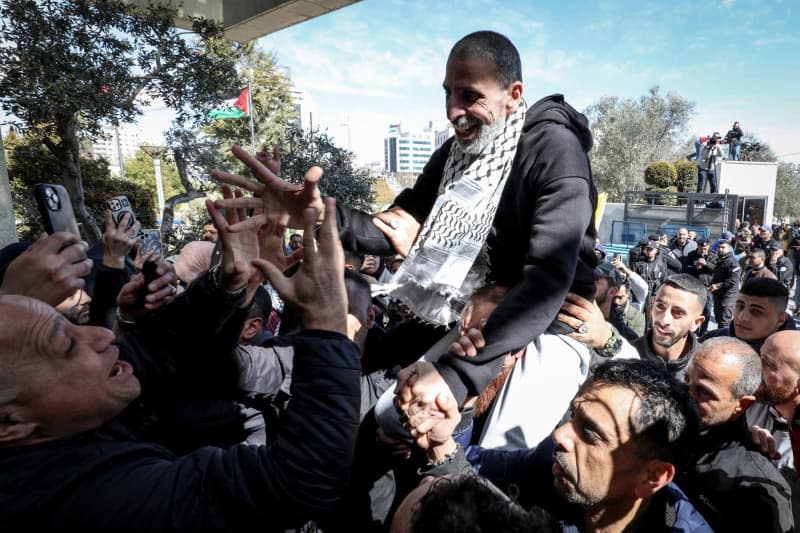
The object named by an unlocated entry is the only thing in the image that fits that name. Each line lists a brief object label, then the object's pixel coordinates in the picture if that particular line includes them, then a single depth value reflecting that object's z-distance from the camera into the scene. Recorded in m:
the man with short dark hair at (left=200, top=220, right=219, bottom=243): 7.00
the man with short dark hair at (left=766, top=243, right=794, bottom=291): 8.82
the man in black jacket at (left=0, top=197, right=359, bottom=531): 1.09
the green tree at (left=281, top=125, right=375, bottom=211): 10.30
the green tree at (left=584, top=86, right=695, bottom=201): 26.80
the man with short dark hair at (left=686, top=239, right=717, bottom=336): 9.09
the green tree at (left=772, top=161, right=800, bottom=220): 26.81
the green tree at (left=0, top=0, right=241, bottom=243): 5.93
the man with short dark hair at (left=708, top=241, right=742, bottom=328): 7.66
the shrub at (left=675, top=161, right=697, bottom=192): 21.45
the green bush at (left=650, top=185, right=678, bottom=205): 18.52
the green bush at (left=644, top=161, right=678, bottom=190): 21.75
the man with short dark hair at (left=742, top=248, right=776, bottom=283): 7.37
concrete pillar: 5.21
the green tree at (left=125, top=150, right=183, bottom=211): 31.11
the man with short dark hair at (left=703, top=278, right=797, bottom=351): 3.88
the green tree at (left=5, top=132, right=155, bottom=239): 8.10
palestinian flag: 8.42
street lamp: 10.11
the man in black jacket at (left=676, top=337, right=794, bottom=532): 1.92
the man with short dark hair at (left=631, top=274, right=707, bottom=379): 3.61
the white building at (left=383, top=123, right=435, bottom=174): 160.62
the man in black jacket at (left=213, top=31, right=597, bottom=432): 1.37
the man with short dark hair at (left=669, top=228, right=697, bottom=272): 9.96
